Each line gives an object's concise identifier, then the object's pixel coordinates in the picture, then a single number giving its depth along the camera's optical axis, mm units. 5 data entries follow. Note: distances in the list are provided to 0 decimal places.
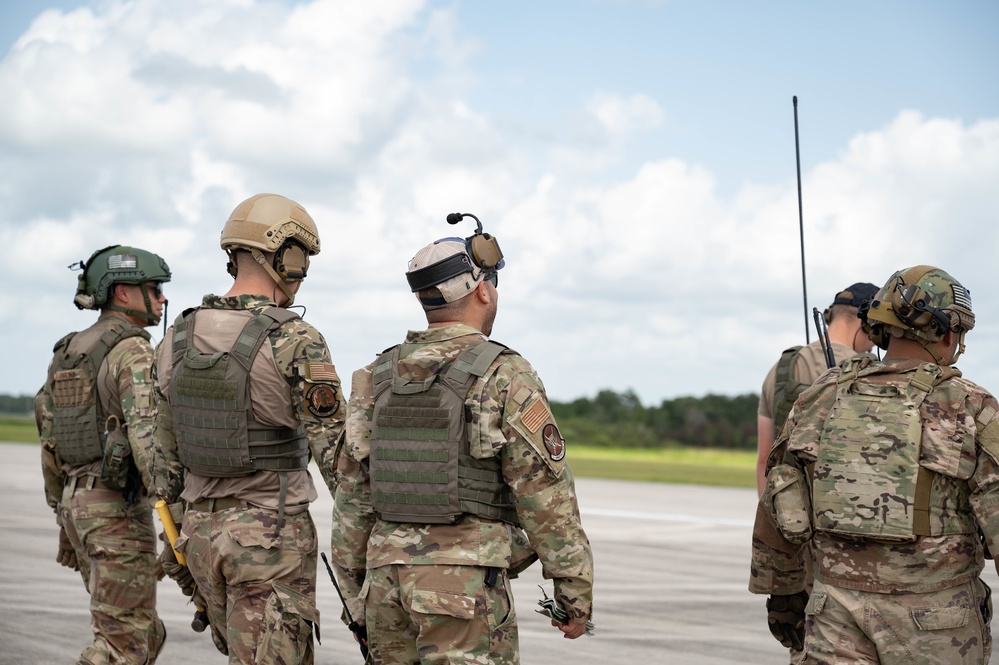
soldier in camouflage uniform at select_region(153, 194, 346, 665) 5195
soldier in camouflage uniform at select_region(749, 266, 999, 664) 4523
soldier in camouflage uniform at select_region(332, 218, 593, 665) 4383
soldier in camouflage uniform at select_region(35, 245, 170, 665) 6672
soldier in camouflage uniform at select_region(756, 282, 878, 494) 7168
